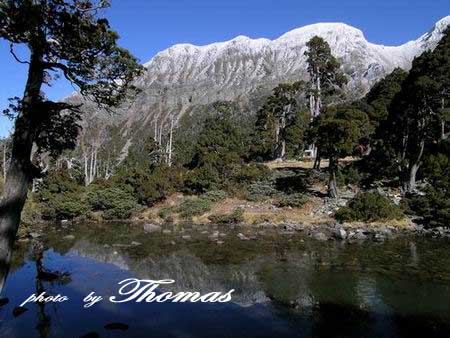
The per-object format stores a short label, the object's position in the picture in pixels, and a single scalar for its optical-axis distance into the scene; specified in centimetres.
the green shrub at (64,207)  4834
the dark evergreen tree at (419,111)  4000
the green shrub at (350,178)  4859
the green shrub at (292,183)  4844
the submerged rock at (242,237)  3297
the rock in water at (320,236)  3210
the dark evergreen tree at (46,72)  933
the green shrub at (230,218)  4283
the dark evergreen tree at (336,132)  4203
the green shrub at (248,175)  5166
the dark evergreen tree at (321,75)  5994
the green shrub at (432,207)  3525
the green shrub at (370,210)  3775
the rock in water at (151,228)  3929
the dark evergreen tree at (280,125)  6831
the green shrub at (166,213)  4657
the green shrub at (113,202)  4875
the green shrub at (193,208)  4625
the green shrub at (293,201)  4422
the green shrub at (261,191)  4783
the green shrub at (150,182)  5000
